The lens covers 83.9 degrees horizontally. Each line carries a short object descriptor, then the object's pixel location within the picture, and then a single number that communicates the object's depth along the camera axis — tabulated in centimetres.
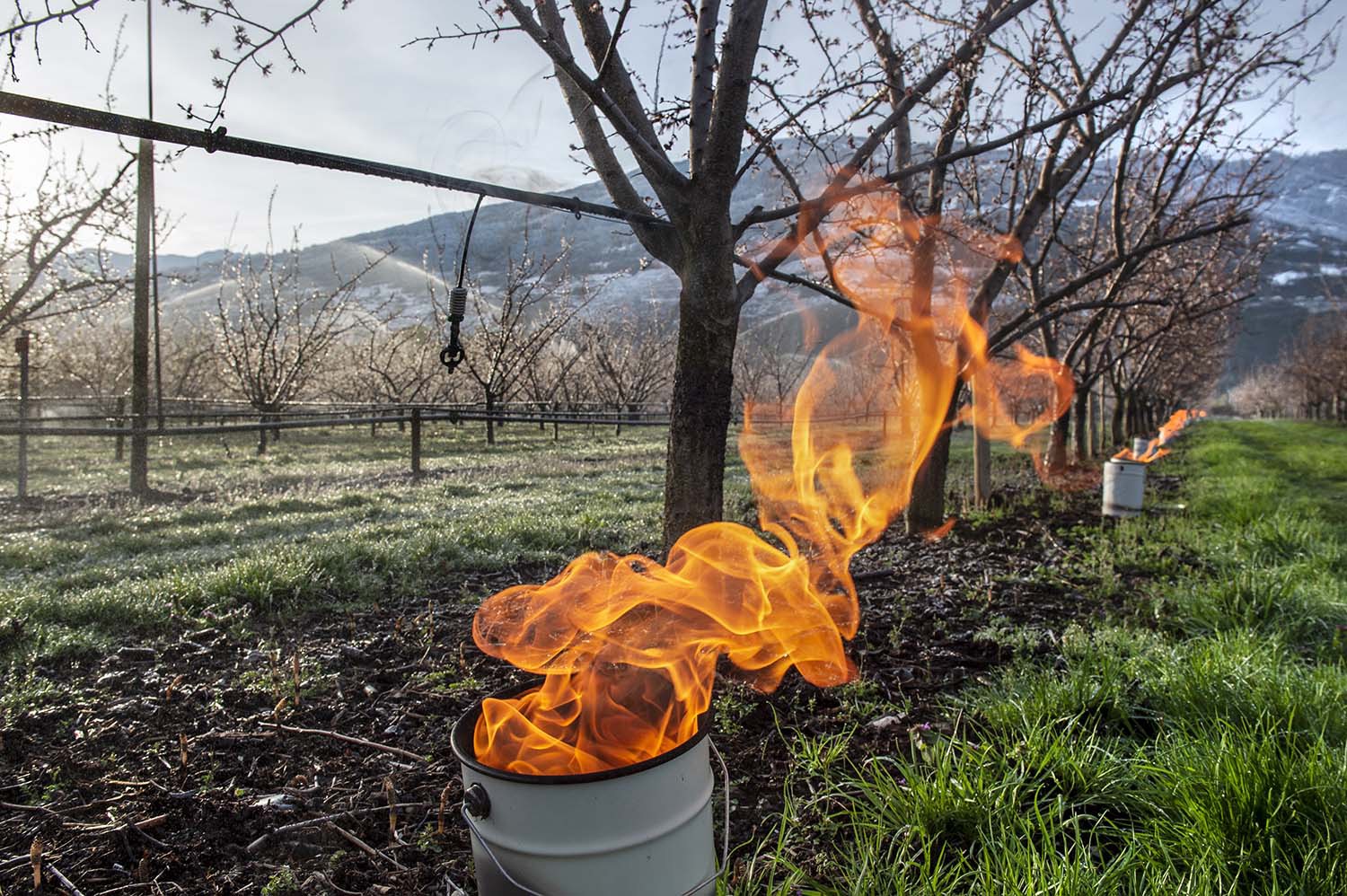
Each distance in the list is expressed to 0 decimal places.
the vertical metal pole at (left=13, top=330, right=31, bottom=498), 951
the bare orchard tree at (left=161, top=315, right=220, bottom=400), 2665
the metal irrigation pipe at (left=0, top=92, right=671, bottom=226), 213
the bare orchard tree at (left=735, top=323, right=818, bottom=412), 3547
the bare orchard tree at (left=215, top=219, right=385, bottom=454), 1800
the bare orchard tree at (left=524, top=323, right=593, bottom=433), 3029
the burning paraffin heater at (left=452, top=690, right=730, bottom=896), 166
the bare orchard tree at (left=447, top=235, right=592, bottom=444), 1786
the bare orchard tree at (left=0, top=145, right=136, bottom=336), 919
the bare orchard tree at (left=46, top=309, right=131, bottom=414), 2473
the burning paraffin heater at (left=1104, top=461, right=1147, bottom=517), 869
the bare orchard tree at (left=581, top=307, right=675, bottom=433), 2952
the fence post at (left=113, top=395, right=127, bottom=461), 1429
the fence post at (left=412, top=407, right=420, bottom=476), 1206
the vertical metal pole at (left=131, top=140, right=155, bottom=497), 981
